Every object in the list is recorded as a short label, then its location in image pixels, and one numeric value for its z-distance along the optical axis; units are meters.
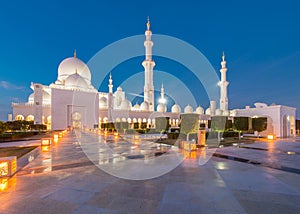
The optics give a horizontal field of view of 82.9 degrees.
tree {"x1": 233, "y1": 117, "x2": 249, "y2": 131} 20.03
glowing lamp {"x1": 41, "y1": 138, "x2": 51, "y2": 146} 11.31
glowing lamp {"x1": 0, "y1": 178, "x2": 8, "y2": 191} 4.07
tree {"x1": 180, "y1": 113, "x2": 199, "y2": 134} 14.99
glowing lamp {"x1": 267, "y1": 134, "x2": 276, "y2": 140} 17.12
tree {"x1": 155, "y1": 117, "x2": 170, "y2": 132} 20.96
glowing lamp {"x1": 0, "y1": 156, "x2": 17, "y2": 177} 4.79
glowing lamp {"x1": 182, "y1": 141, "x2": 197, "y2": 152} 9.16
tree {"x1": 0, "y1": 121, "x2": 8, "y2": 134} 11.15
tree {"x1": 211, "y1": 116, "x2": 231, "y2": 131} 20.48
